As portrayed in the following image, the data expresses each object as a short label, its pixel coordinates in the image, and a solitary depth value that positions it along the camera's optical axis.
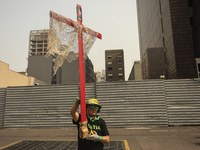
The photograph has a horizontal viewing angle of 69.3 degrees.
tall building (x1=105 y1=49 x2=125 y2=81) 73.88
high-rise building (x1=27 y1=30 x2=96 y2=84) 45.69
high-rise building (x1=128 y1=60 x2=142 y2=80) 63.28
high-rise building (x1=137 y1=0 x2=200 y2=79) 16.00
